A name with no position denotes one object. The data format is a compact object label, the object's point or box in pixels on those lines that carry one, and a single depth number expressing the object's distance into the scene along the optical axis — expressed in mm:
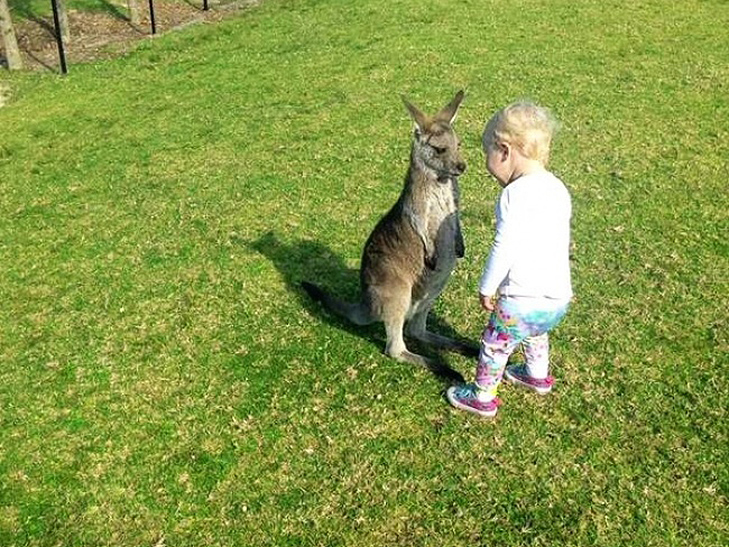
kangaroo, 4008
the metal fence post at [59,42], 9719
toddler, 3250
